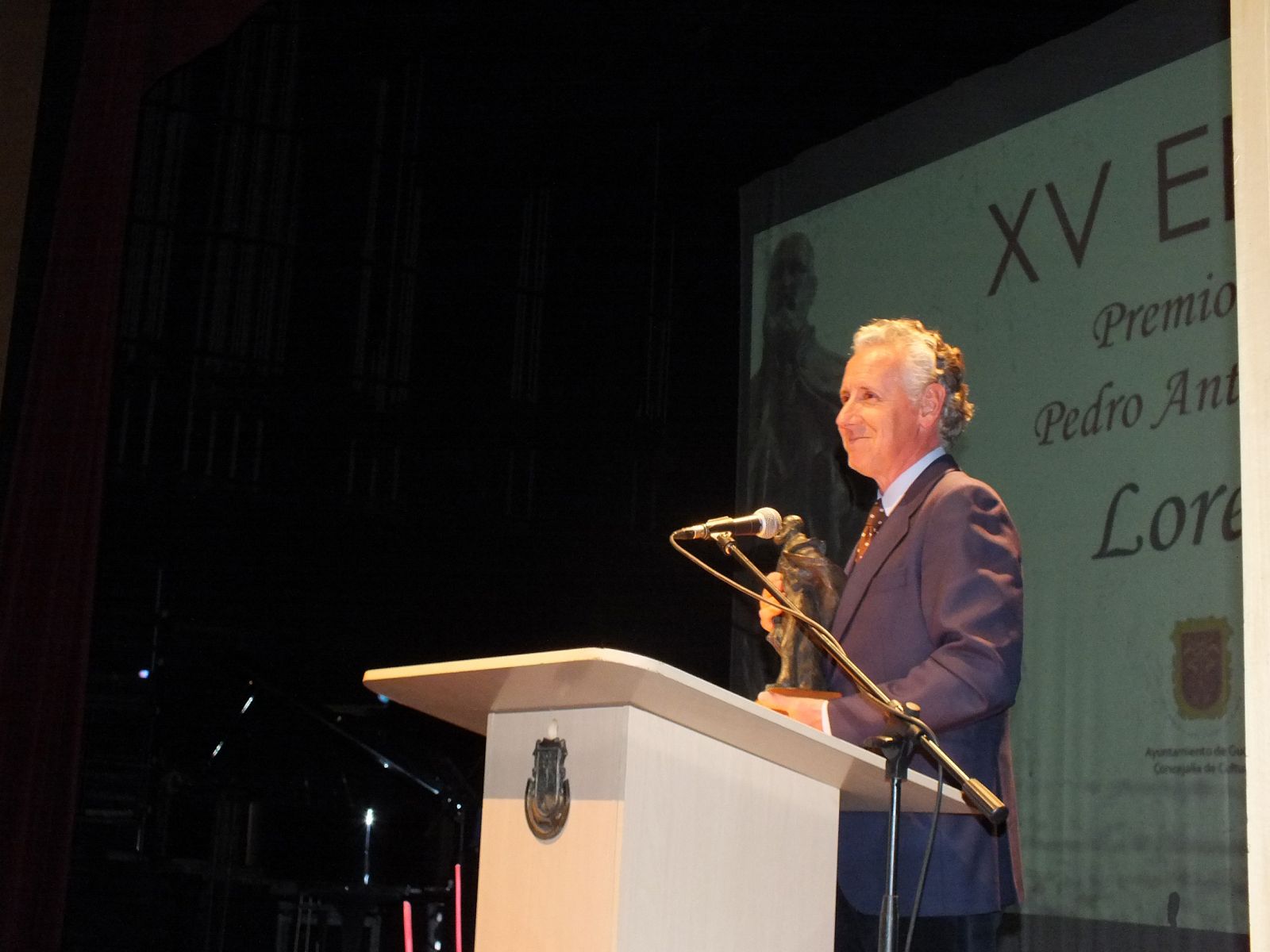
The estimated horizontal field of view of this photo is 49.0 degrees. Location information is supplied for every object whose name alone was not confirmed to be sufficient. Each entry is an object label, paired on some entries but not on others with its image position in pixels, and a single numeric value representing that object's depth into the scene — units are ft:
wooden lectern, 5.02
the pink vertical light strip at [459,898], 15.49
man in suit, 6.33
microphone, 6.68
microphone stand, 5.41
